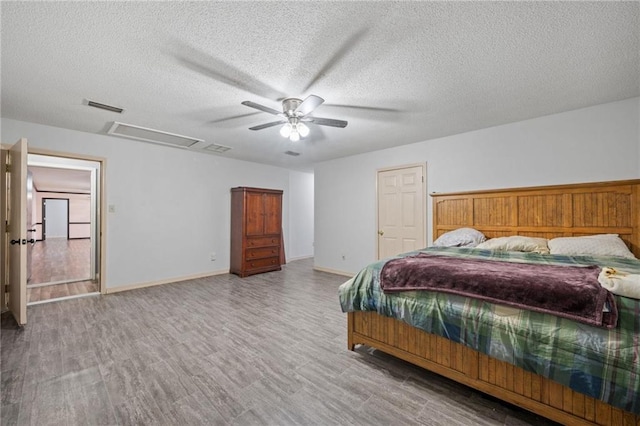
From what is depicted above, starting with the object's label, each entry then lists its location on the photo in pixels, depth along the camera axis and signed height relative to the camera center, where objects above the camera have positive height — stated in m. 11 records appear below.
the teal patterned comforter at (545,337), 1.23 -0.71
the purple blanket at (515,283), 1.35 -0.45
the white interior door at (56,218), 11.20 -0.15
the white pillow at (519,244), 2.90 -0.36
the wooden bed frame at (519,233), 1.42 -0.29
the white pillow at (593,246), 2.53 -0.34
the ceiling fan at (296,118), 2.38 +0.98
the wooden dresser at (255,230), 5.24 -0.35
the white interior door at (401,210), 4.36 +0.07
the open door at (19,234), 2.77 -0.21
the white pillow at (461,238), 3.42 -0.34
